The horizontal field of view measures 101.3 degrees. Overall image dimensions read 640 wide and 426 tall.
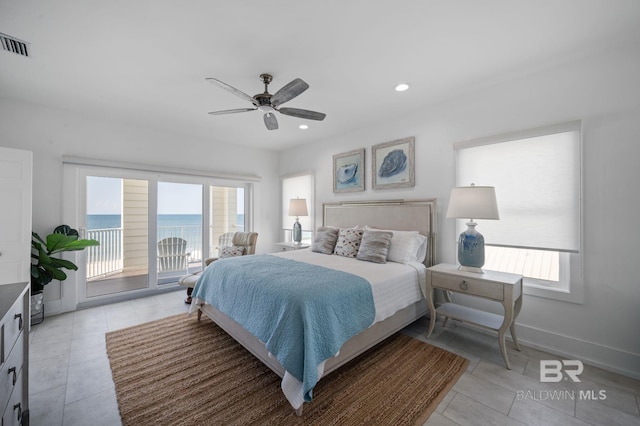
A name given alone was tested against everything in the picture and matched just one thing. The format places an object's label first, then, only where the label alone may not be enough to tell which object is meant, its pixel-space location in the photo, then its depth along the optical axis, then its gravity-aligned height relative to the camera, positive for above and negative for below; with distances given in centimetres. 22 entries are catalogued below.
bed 172 -74
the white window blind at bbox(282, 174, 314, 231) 494 +40
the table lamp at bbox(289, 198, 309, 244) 460 +6
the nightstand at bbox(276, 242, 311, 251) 448 -55
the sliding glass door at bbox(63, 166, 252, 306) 366 -21
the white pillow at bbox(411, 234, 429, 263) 308 -40
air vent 189 +127
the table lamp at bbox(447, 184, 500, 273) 241 +1
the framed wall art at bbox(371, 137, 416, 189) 343 +69
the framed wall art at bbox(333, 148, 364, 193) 404 +68
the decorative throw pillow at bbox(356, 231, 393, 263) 295 -38
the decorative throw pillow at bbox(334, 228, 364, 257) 327 -37
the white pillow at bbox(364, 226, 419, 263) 297 -38
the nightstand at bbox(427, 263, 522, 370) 219 -69
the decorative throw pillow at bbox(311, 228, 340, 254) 355 -37
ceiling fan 213 +103
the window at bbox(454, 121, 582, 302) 232 +9
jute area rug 166 -128
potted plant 290 -56
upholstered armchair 407 -52
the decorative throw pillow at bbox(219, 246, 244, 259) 407 -59
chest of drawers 108 -67
